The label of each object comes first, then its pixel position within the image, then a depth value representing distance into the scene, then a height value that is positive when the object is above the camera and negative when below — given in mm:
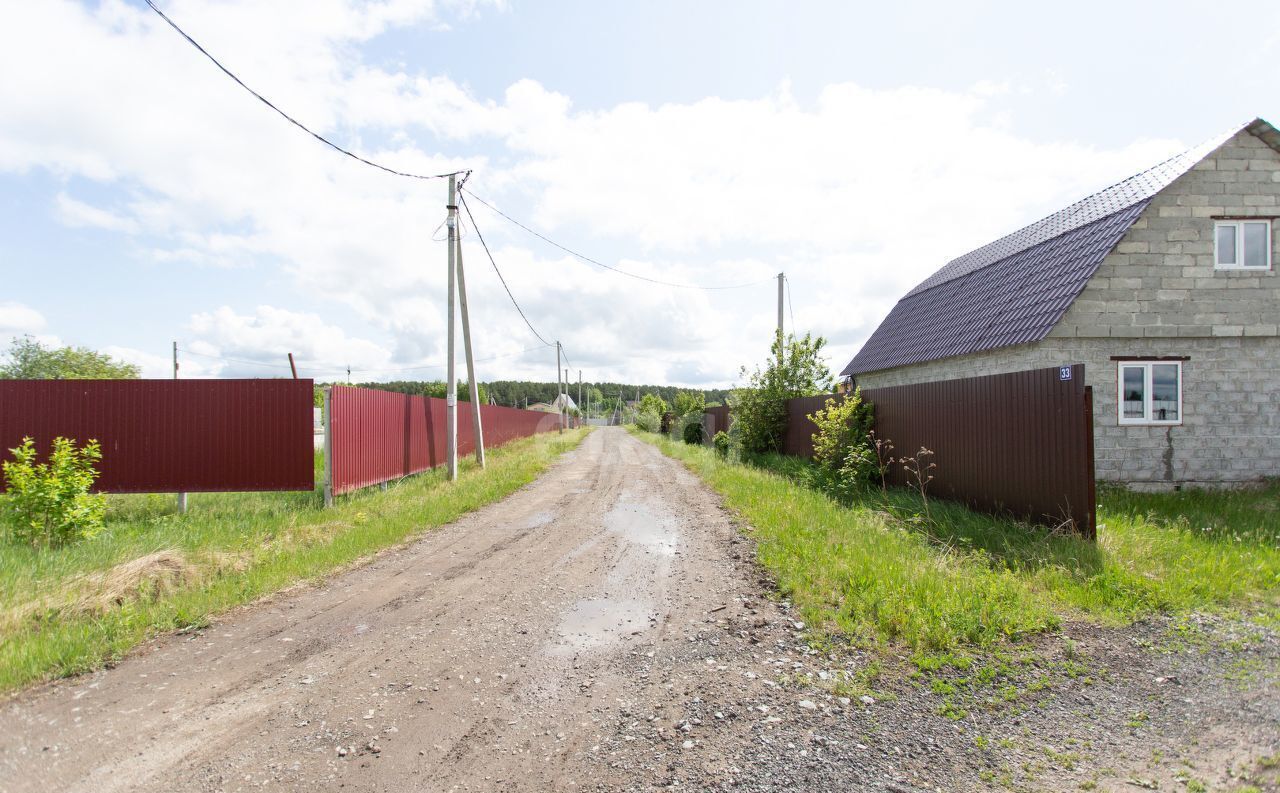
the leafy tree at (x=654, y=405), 55488 -1308
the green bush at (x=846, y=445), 11031 -1030
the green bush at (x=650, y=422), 49494 -2483
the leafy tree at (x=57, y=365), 36375 +1918
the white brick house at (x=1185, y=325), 10586 +1122
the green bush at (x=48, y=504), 7020 -1248
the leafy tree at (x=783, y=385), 17750 +171
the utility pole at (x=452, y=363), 13445 +679
